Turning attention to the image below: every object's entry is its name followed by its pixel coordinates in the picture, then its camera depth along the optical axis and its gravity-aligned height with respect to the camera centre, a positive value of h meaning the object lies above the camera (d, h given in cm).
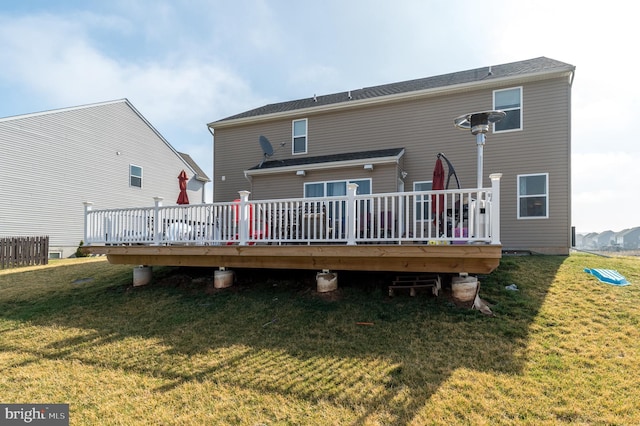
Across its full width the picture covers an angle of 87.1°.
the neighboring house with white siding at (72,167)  1360 +210
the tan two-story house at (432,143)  945 +228
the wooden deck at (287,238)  528 -48
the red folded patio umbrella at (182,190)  848 +56
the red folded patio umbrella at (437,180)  568 +60
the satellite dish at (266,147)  1234 +243
